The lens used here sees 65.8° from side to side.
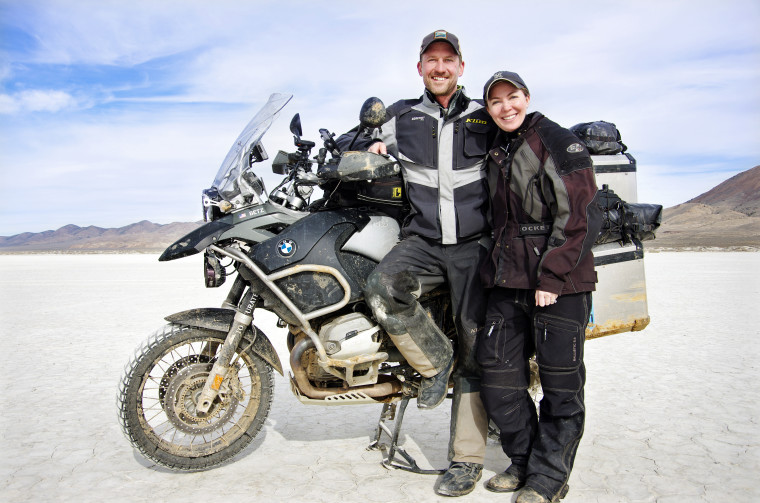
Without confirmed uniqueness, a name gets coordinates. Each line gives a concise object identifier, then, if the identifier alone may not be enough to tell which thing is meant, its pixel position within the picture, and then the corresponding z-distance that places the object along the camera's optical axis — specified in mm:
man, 3078
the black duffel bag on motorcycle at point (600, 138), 3430
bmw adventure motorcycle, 3098
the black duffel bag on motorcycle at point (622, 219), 3213
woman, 2781
